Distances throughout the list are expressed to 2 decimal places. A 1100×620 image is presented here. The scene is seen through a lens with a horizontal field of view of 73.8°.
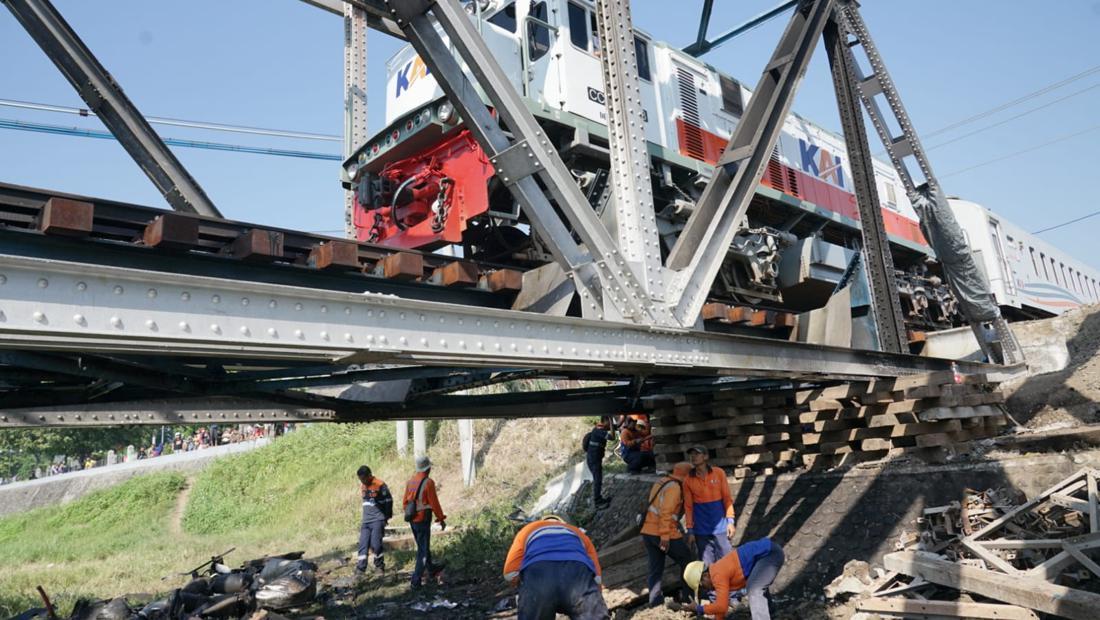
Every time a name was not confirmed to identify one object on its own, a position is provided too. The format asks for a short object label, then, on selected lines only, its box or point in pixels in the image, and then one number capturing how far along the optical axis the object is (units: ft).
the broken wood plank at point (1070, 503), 18.29
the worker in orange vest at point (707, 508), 22.70
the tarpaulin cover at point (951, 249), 26.78
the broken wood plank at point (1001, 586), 15.07
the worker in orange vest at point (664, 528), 22.66
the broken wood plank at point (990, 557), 17.54
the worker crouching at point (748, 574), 17.95
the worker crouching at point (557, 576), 14.47
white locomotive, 22.95
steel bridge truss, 8.54
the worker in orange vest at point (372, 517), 33.78
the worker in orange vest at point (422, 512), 30.60
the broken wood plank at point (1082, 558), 16.21
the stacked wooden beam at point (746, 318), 22.86
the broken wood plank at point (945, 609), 16.32
